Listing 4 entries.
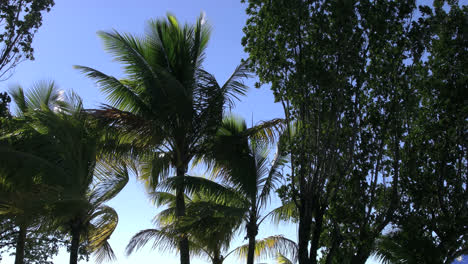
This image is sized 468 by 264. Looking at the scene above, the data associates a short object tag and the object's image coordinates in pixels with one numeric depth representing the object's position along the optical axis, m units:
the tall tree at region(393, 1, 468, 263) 11.19
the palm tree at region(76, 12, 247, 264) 12.98
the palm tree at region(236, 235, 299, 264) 14.55
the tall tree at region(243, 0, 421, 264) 10.43
